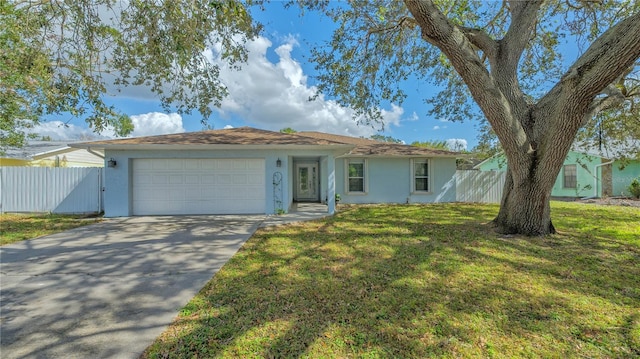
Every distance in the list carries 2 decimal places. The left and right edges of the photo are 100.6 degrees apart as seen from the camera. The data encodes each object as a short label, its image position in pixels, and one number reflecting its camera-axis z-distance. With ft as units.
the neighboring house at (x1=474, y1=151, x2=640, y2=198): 50.21
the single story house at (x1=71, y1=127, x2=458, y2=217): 29.37
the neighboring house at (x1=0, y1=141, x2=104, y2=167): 46.62
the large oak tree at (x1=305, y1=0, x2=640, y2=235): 16.03
